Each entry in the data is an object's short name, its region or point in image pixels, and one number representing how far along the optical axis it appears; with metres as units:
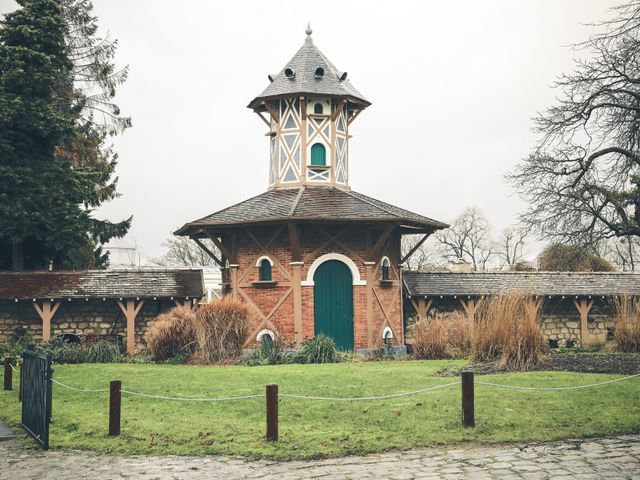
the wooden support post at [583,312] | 26.14
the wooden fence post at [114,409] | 9.48
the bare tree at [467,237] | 66.00
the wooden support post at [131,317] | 23.48
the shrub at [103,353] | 20.95
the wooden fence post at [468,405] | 9.19
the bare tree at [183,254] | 62.19
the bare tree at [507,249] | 67.44
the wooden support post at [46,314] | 22.77
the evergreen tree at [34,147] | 24.55
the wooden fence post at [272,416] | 8.79
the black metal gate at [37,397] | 9.10
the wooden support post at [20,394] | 12.25
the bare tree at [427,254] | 66.07
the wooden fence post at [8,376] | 14.39
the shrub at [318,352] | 19.14
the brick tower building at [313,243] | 22.05
